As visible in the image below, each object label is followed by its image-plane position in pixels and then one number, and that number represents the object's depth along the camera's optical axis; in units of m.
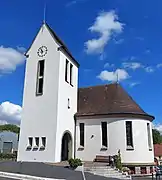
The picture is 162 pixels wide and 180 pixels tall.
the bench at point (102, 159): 21.45
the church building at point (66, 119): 21.41
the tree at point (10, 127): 85.43
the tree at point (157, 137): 73.25
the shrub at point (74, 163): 16.92
